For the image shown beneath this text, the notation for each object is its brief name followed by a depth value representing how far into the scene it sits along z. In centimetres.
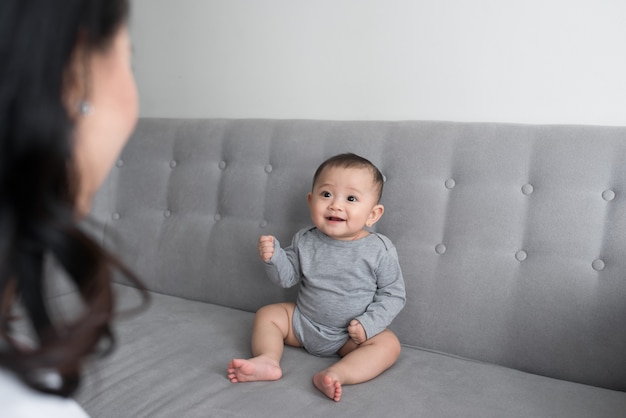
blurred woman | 46
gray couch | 131
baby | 156
